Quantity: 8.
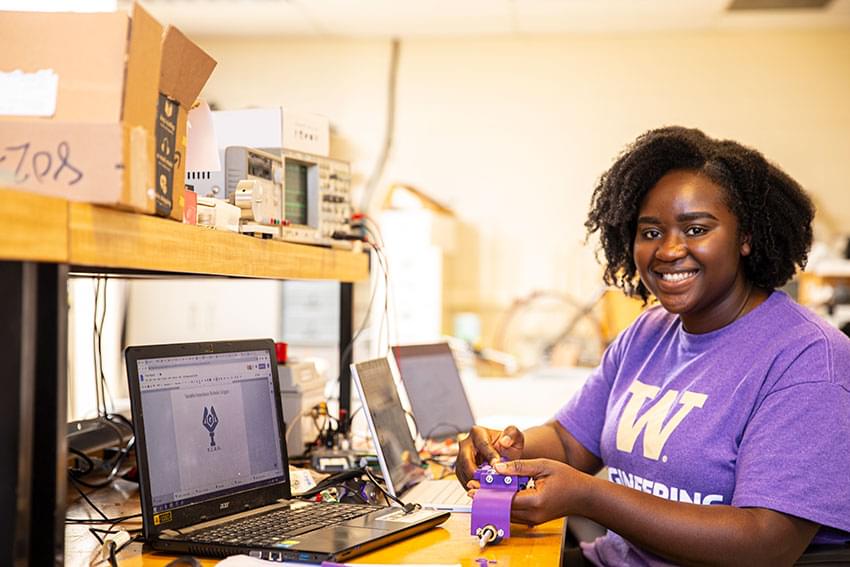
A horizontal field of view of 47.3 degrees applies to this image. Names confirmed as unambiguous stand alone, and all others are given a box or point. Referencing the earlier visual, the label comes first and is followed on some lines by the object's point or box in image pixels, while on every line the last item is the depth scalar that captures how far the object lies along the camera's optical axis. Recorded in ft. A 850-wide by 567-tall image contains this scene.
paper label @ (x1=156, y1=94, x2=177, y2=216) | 4.01
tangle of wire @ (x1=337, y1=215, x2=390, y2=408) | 7.32
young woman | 4.63
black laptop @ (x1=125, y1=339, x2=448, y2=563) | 4.32
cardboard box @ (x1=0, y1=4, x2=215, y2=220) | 3.43
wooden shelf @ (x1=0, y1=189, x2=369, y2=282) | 3.08
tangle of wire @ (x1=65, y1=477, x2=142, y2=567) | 4.22
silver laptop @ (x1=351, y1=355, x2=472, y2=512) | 5.77
